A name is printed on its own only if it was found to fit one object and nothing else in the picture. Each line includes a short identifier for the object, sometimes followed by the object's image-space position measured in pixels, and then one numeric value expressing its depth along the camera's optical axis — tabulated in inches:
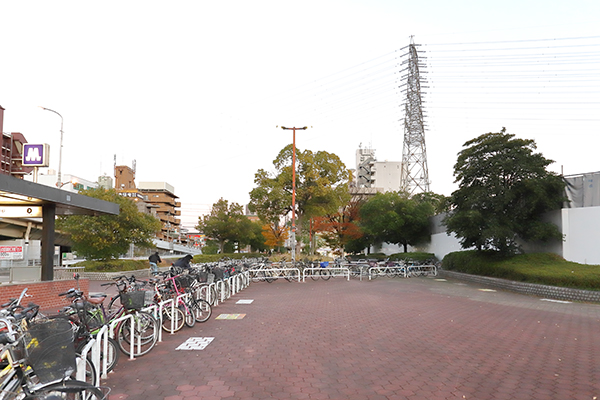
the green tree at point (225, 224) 1673.2
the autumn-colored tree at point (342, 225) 1480.2
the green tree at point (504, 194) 690.8
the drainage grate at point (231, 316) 408.5
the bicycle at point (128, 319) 245.2
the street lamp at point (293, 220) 907.4
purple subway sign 588.3
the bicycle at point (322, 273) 874.1
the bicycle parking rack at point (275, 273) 795.4
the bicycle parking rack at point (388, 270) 969.2
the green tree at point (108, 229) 908.6
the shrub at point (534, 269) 578.2
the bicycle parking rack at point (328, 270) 835.2
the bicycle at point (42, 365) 130.8
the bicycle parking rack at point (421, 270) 1033.3
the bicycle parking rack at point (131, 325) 232.0
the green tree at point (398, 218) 1317.7
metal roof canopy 424.3
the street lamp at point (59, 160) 1002.6
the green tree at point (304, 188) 1171.9
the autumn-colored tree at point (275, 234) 1611.7
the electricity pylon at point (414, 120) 1807.3
